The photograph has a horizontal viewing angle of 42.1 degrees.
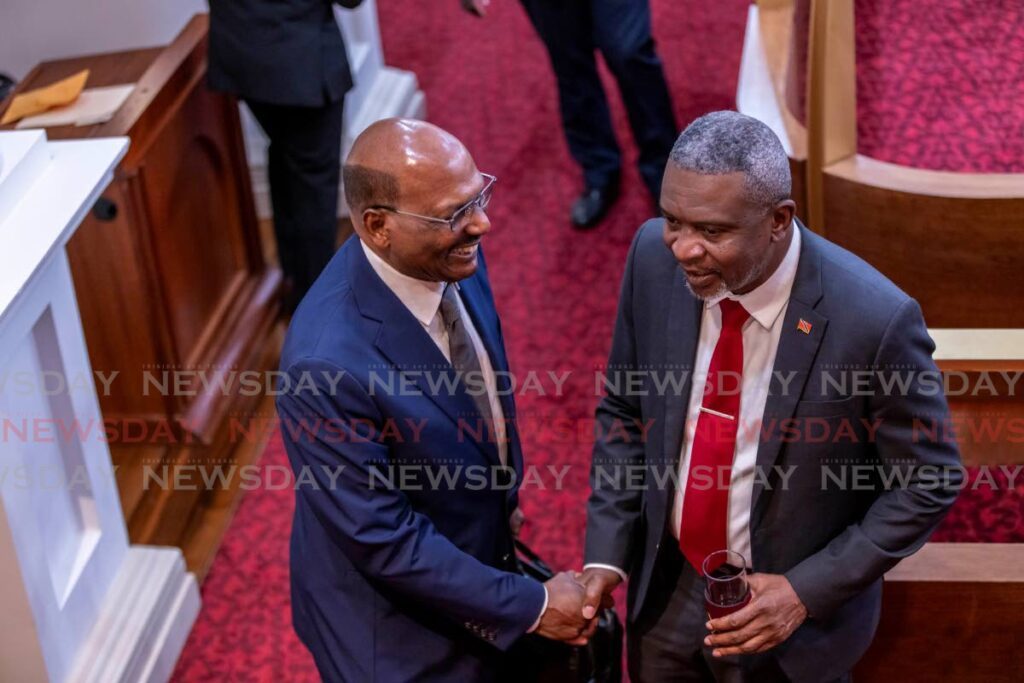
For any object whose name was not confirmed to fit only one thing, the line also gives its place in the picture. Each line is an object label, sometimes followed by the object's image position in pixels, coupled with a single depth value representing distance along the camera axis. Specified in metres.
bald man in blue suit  2.17
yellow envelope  3.73
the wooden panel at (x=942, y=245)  2.98
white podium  2.73
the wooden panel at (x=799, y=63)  3.38
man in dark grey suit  2.06
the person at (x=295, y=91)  3.85
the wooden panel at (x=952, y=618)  2.44
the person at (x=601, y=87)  4.33
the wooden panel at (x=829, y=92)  3.04
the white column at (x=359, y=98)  5.06
